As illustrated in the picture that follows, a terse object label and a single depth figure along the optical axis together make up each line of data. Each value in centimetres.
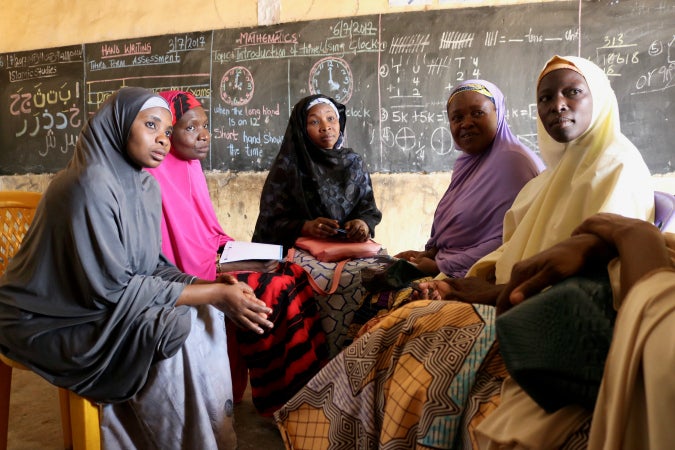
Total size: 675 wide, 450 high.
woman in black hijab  314
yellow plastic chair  186
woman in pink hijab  243
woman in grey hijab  184
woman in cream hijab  144
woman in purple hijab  241
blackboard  438
